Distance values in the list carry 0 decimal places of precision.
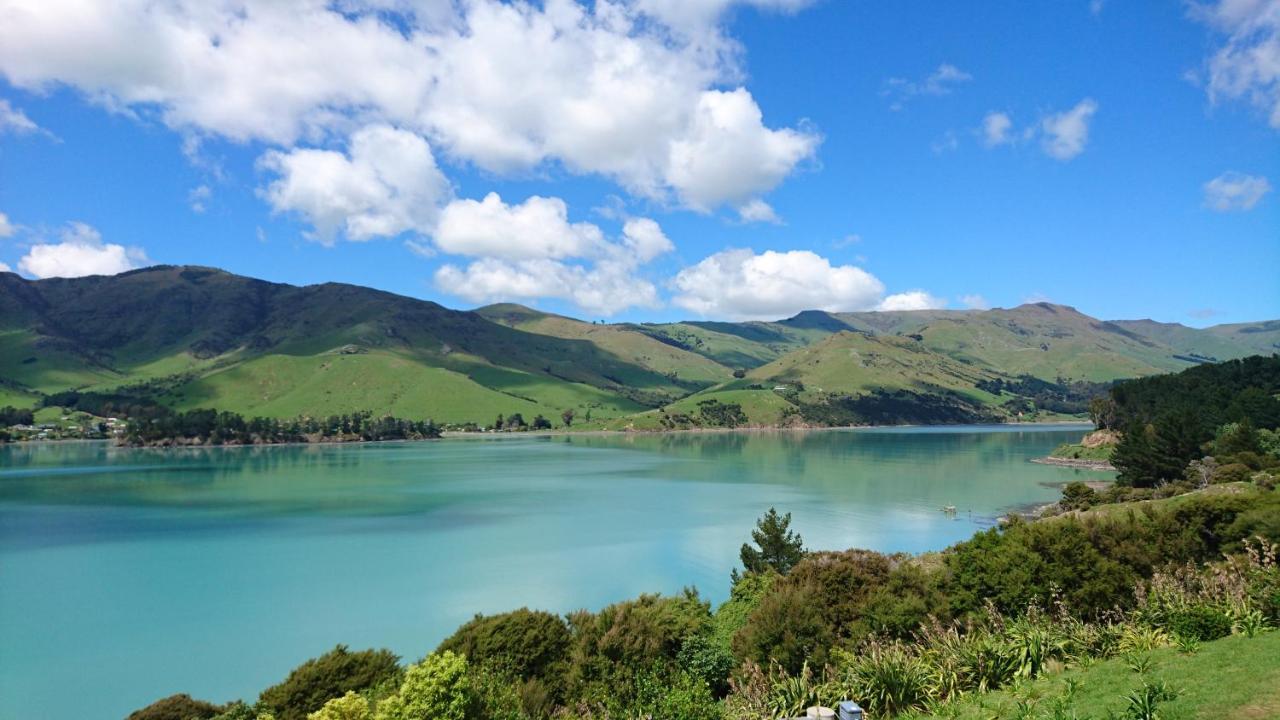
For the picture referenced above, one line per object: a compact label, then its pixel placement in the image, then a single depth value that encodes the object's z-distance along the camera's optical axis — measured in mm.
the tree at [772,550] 36375
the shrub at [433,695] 11023
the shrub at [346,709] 10281
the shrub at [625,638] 18172
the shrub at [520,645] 18578
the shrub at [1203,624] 14406
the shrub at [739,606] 23605
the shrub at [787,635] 18734
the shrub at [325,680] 17344
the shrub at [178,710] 20828
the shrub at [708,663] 19219
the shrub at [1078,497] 56406
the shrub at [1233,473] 54562
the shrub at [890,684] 14352
